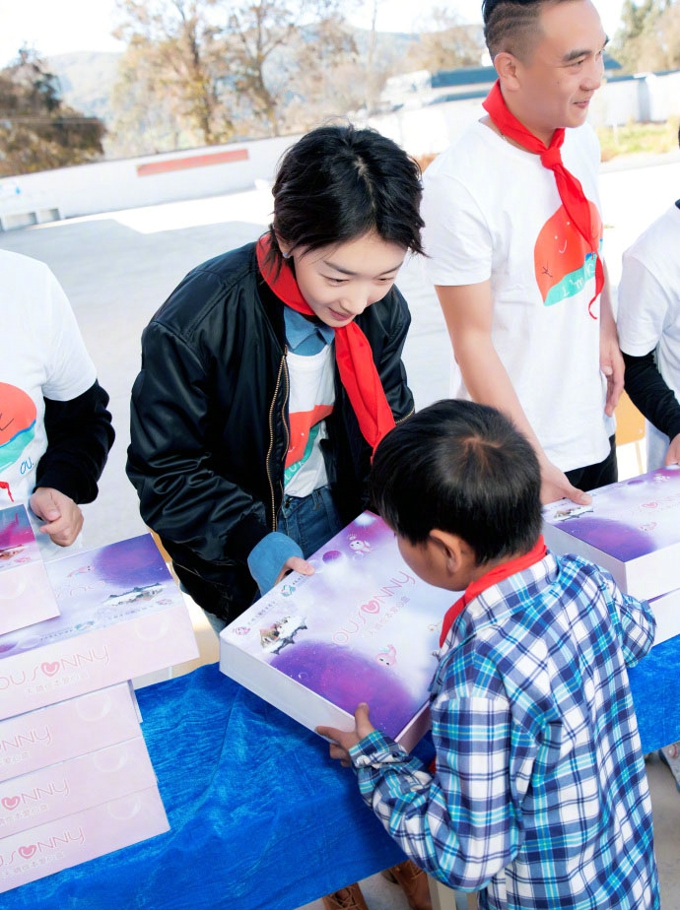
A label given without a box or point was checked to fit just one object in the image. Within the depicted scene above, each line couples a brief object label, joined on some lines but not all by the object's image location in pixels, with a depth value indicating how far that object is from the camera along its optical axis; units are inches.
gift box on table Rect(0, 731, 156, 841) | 32.3
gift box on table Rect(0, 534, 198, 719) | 31.0
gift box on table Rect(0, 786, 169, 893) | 33.6
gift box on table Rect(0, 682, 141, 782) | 31.5
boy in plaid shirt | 30.6
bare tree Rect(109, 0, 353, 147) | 974.4
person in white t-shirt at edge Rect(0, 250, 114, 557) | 48.2
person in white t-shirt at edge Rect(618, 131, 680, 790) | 59.6
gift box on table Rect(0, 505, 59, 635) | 32.2
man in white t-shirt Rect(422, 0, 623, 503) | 53.3
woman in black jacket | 40.4
